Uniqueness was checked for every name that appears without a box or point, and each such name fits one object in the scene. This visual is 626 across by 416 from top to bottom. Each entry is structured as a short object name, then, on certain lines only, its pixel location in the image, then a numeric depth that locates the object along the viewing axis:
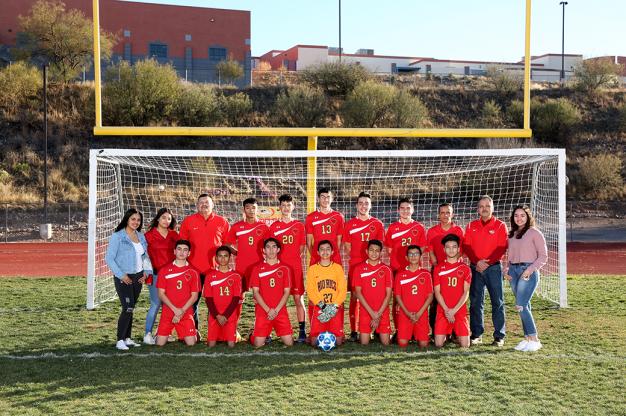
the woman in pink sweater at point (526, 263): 5.80
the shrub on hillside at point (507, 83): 30.98
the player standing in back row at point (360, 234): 6.28
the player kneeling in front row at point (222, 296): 5.89
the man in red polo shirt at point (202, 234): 6.25
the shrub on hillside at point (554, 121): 27.95
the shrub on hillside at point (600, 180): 23.25
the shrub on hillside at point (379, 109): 25.12
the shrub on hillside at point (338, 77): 28.84
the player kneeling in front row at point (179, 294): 5.86
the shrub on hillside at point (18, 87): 25.53
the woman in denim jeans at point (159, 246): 6.17
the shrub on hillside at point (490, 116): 27.97
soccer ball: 5.72
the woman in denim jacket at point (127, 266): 5.84
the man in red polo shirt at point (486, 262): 5.95
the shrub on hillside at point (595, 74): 32.28
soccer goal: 7.23
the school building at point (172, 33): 28.80
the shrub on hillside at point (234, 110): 26.72
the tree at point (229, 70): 29.97
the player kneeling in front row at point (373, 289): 5.88
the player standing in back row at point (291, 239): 6.27
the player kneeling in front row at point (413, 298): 5.85
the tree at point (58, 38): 27.41
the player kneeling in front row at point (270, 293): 5.88
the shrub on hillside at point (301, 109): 26.47
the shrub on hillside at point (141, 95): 24.23
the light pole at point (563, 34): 38.81
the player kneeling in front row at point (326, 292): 5.92
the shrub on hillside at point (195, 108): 25.41
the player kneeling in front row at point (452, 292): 5.80
